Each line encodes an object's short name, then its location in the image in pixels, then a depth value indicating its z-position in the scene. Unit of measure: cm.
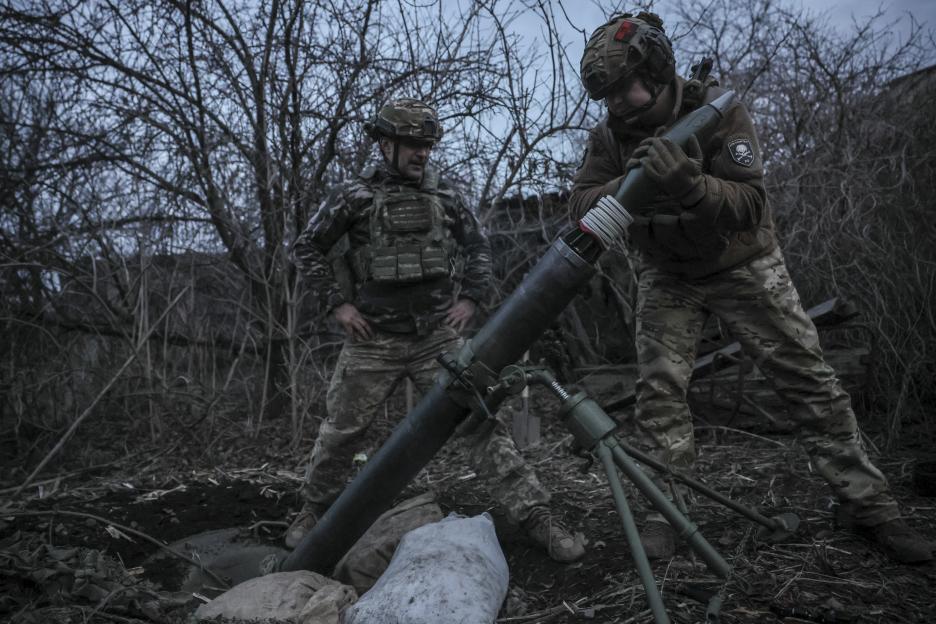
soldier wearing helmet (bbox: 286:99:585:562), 355
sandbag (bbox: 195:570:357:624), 235
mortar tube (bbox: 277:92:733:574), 219
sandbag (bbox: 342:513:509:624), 206
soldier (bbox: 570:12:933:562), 250
